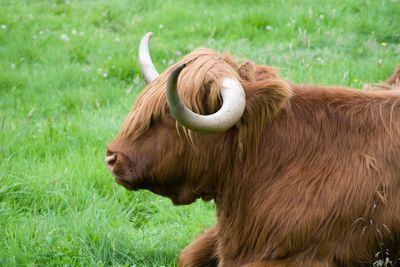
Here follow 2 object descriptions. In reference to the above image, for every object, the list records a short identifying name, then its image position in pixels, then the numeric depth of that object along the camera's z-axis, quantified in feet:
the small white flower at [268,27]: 63.21
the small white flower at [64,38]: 62.80
